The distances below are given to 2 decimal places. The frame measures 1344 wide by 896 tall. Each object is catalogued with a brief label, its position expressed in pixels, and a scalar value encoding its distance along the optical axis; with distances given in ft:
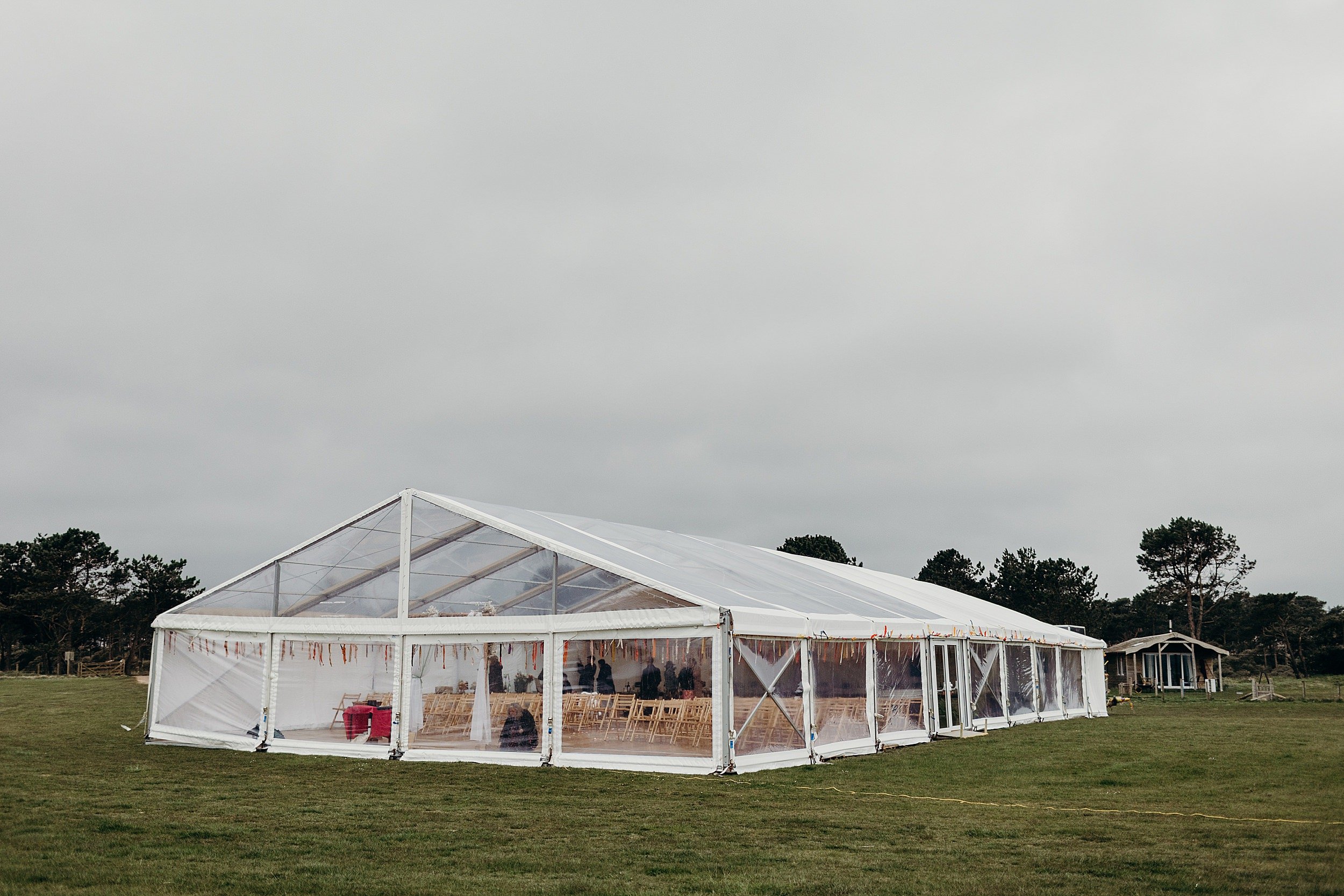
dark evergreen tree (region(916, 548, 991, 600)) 217.77
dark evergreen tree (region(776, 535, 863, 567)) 191.52
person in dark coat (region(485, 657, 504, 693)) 43.68
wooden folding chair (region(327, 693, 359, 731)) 51.36
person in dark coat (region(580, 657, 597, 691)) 41.19
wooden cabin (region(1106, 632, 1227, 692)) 129.39
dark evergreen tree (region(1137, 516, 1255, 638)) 191.42
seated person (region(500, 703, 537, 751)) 42.22
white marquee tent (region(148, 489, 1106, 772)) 39.52
